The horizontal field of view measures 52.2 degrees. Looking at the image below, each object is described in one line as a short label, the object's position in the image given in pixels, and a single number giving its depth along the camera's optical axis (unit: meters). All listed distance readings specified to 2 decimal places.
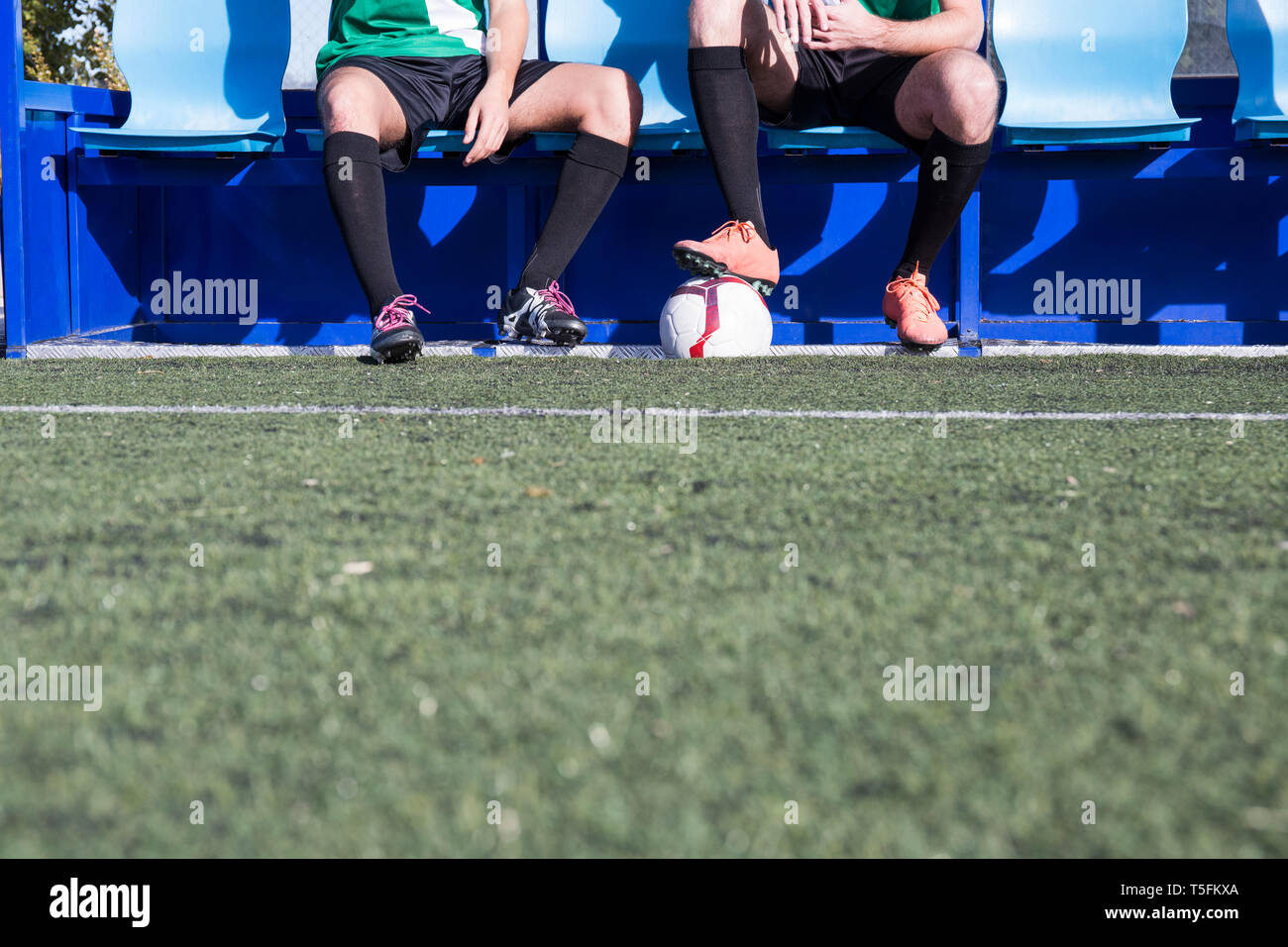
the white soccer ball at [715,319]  3.85
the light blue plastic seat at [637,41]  4.53
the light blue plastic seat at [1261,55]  4.34
